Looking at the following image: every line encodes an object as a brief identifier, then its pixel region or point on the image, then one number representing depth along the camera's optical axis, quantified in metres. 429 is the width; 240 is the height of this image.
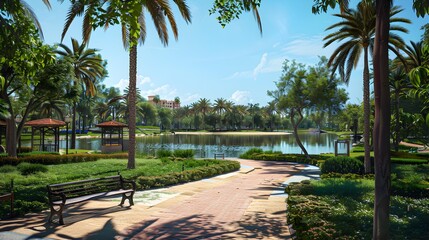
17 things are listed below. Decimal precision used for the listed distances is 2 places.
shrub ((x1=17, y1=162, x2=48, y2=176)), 15.59
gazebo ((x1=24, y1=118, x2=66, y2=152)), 29.70
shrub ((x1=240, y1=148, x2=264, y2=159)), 32.08
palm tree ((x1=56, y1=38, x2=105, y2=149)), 34.75
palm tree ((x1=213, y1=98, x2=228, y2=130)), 123.31
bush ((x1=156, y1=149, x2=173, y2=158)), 28.06
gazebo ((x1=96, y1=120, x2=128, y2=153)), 33.50
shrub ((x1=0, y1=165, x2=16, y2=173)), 16.41
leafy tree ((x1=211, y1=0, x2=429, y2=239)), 4.85
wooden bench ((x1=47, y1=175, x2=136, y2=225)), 8.21
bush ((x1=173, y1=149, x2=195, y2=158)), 27.36
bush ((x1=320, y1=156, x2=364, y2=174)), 17.50
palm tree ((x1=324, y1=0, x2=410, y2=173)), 19.42
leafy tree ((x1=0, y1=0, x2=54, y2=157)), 7.88
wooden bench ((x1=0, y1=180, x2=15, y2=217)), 8.63
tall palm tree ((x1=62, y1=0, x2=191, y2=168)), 16.59
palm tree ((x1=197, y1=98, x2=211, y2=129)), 127.19
